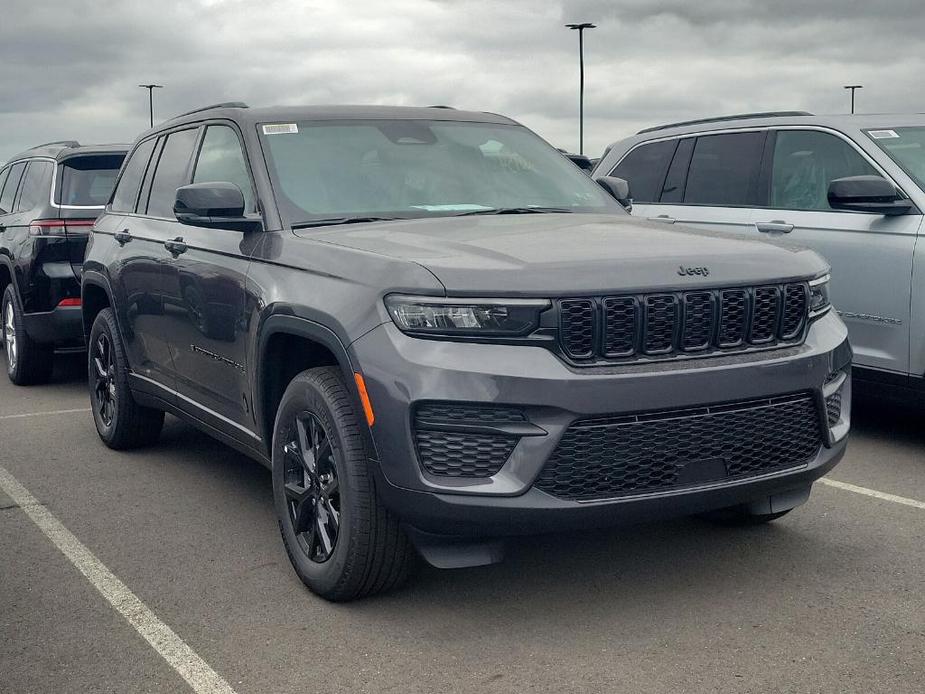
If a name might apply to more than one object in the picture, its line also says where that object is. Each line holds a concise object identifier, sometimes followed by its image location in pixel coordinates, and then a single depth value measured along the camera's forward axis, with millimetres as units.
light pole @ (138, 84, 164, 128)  60147
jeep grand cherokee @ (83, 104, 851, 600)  3730
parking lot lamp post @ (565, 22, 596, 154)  43844
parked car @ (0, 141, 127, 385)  9203
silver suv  6496
